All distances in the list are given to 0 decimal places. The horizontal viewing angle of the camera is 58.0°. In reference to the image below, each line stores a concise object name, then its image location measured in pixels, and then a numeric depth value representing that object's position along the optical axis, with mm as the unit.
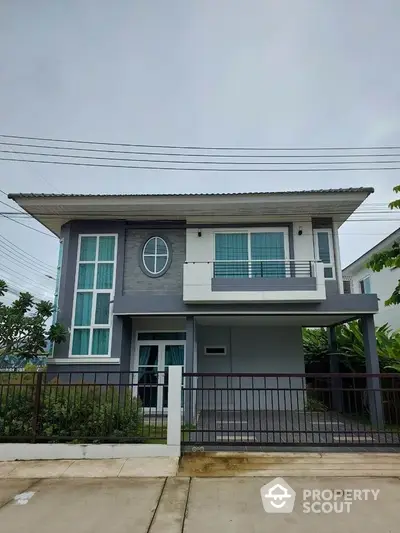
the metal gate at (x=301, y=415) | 6938
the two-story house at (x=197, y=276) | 10445
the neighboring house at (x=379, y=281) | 15488
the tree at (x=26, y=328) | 9617
